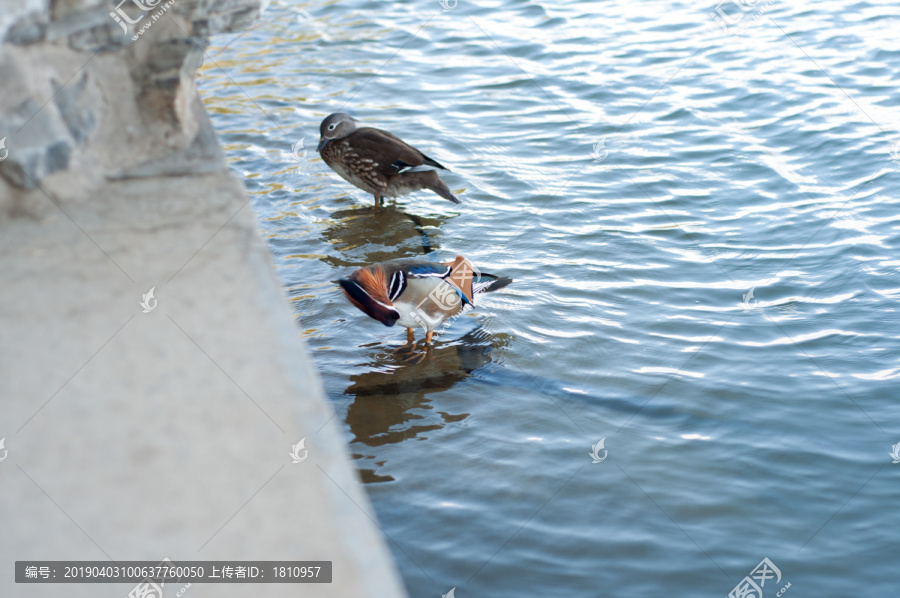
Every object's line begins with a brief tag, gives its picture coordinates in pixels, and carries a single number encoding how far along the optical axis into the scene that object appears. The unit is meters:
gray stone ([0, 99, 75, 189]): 2.06
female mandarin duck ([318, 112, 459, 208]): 4.15
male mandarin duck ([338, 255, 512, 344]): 3.58
